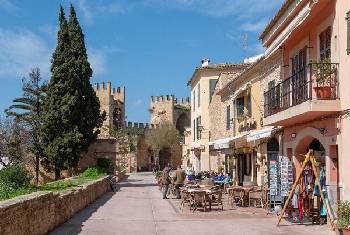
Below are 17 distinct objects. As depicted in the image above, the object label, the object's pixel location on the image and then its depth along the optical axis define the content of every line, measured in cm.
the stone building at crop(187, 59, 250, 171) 4175
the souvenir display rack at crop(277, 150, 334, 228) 1312
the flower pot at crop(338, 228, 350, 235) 1011
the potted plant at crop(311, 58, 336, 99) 1283
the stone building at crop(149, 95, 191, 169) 9065
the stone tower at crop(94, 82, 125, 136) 7884
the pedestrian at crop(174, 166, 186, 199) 2505
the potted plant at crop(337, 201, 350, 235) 1022
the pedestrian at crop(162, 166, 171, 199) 2525
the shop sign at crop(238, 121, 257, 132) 2494
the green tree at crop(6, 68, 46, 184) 4450
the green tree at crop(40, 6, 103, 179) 3556
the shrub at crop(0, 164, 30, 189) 1680
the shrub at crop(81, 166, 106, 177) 3278
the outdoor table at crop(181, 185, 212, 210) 1872
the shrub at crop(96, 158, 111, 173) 3812
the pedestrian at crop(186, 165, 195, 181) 3097
